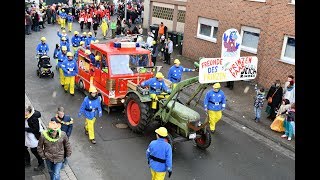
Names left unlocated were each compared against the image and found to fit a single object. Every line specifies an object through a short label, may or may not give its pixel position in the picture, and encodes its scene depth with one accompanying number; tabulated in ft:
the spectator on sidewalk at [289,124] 34.17
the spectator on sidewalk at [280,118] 35.76
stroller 48.65
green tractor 29.07
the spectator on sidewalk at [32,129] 24.16
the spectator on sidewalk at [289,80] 38.05
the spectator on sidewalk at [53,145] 21.22
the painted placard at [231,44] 43.48
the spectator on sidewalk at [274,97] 38.91
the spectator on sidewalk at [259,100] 37.60
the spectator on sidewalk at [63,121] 25.07
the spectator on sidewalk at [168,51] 61.21
